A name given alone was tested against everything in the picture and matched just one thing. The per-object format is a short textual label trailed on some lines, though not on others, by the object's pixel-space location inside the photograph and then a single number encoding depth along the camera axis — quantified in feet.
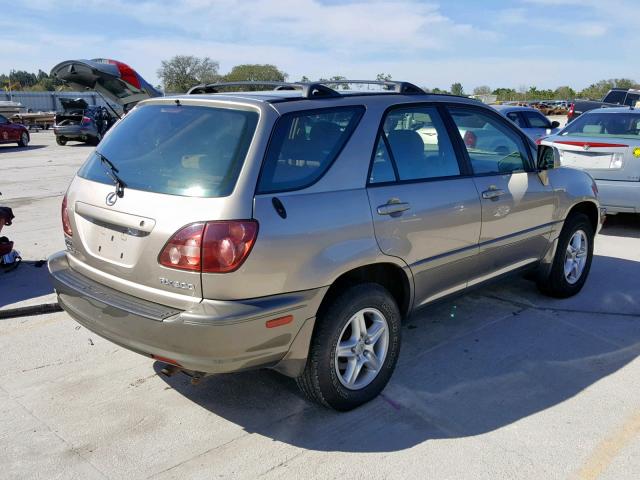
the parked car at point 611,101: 73.31
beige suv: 9.30
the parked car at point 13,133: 71.20
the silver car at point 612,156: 24.25
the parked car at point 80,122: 73.77
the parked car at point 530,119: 43.86
